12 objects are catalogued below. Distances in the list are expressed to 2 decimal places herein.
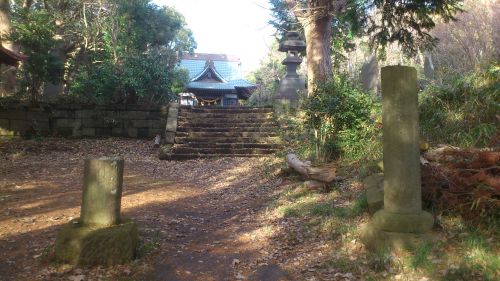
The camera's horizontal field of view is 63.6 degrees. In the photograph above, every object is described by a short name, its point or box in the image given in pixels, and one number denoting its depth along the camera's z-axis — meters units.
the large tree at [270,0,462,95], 6.92
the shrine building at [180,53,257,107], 31.48
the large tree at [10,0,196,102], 14.17
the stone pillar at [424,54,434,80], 13.96
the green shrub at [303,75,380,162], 8.28
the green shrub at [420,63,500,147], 6.13
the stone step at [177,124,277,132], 13.97
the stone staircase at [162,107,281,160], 12.58
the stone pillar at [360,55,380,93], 14.31
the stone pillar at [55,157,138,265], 4.10
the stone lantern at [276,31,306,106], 15.84
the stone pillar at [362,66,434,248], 4.18
